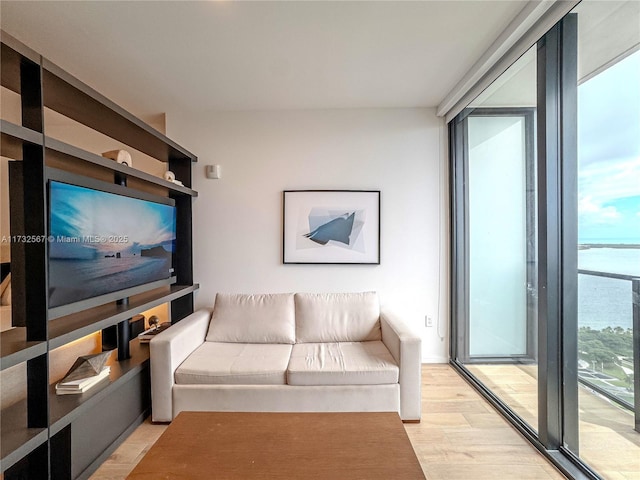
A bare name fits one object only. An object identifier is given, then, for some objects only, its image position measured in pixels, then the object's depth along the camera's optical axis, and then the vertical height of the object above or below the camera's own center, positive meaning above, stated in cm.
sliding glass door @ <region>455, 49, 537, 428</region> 212 -1
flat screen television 161 -2
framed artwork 319 +10
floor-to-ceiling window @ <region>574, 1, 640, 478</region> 142 +2
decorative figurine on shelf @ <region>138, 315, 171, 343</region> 269 -82
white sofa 217 -97
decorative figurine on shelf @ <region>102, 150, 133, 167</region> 214 +56
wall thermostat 321 +68
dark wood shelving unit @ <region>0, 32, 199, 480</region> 139 -46
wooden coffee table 118 -87
